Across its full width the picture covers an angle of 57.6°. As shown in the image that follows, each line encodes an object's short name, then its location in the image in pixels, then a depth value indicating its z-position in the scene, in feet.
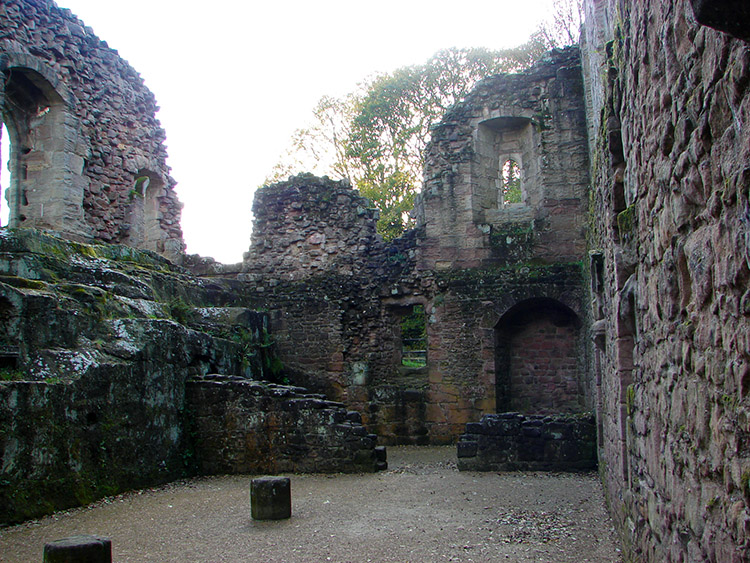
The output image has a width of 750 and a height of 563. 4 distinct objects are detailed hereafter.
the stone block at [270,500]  22.04
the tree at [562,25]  80.53
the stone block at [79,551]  15.48
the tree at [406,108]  92.27
